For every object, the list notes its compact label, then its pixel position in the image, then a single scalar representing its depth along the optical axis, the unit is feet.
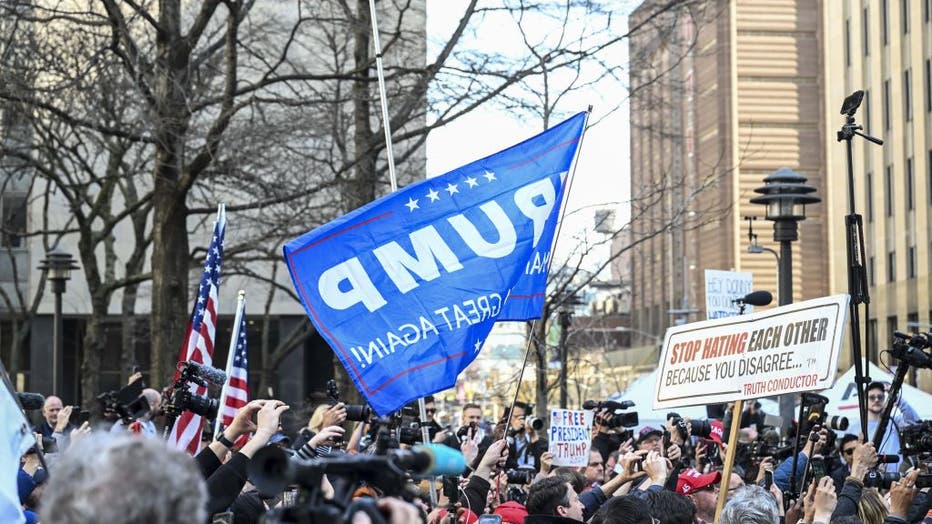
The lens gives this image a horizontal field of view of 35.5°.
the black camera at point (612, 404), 41.87
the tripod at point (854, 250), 32.83
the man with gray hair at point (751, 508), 19.76
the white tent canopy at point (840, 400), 61.23
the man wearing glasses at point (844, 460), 37.93
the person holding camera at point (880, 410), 43.06
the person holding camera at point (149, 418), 32.14
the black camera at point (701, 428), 35.29
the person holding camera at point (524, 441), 49.66
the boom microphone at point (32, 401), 27.96
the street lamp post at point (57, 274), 81.56
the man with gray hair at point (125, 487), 8.48
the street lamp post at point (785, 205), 54.65
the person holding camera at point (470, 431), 30.45
